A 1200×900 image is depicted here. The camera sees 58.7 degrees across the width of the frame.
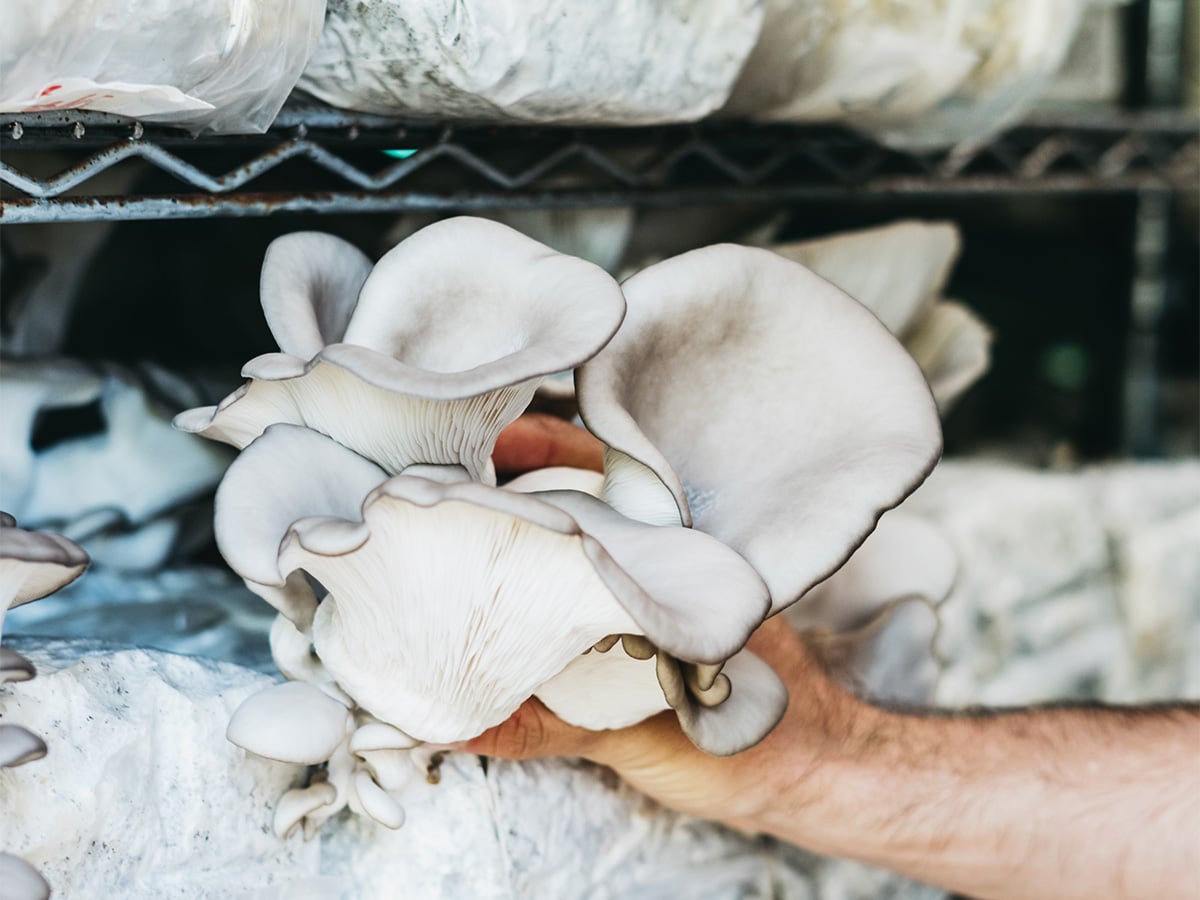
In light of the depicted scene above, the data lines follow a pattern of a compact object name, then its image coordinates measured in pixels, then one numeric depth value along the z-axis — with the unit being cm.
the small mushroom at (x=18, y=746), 70
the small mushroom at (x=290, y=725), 82
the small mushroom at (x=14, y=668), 71
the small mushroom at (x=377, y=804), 91
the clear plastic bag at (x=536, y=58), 97
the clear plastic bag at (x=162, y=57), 76
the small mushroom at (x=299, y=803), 91
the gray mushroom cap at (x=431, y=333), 79
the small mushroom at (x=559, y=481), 99
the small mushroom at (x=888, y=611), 124
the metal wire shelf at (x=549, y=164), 94
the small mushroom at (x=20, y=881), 69
